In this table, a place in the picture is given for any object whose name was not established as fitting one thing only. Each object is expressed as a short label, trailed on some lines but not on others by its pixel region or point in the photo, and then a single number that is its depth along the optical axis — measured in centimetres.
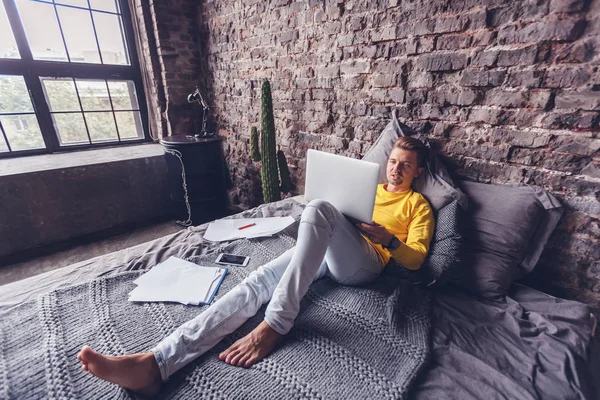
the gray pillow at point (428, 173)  134
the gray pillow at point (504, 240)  120
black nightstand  252
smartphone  135
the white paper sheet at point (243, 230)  156
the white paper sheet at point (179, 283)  111
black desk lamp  266
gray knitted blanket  79
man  81
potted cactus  223
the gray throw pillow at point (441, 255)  120
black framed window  240
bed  81
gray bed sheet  83
